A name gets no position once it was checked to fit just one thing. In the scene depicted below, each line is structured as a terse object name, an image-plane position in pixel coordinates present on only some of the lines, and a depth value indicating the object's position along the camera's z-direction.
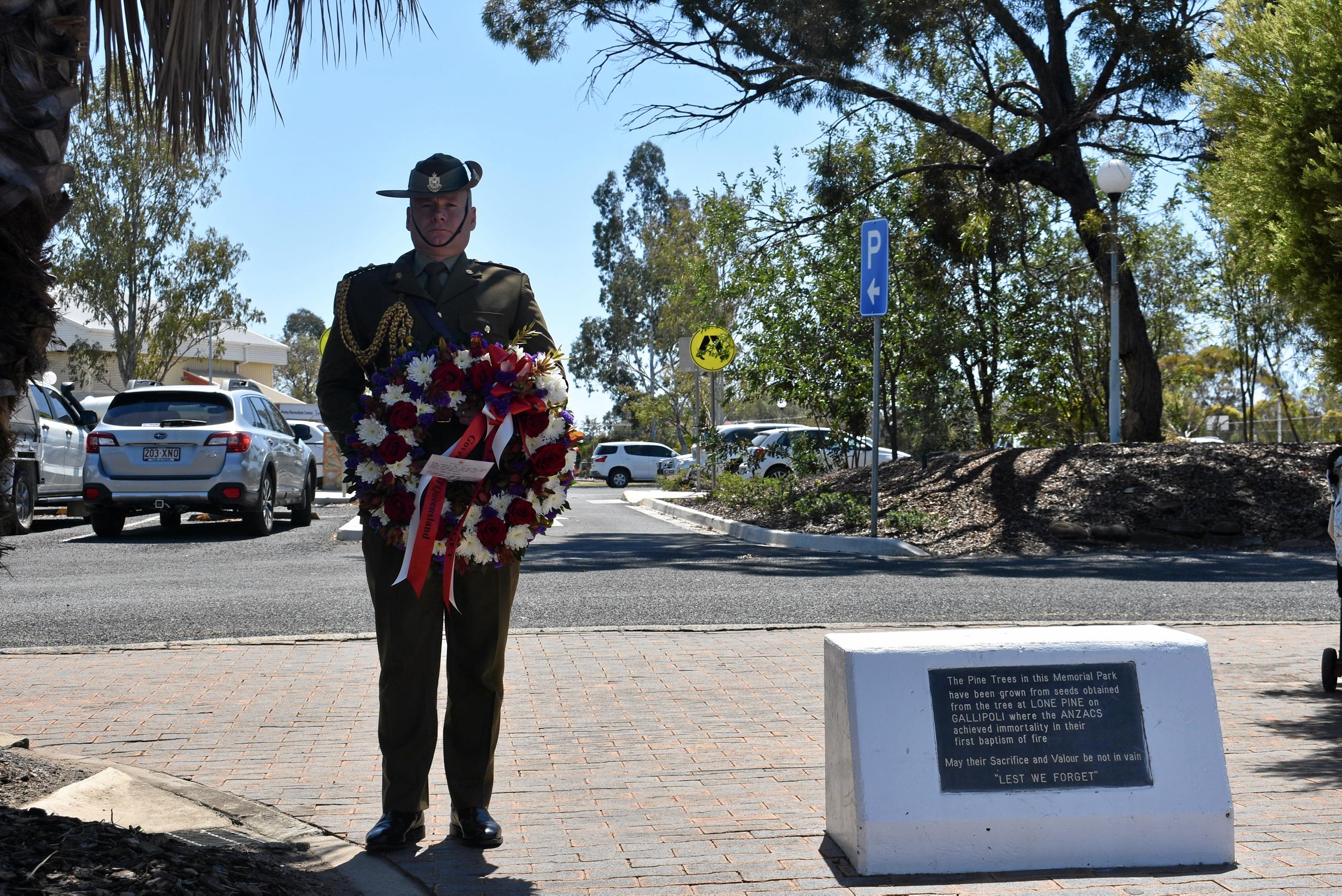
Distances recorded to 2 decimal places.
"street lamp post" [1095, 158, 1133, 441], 15.83
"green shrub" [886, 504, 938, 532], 14.84
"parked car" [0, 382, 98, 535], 15.12
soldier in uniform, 4.02
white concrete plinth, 3.77
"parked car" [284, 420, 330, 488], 17.30
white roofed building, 42.09
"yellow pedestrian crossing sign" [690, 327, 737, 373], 20.64
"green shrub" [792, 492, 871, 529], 15.38
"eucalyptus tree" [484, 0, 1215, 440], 16.55
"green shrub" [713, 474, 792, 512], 18.00
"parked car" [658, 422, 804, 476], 22.78
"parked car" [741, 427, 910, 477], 20.78
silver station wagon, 14.76
